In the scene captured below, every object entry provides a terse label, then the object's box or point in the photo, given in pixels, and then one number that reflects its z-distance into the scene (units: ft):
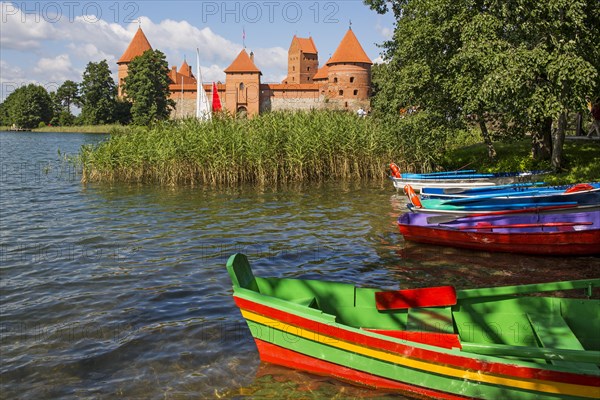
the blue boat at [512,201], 37.50
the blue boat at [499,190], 42.32
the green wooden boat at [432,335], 15.79
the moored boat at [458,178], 55.16
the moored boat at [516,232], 34.06
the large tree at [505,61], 45.09
